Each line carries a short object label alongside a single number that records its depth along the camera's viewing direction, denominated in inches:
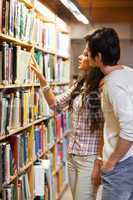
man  71.7
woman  93.7
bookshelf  104.3
